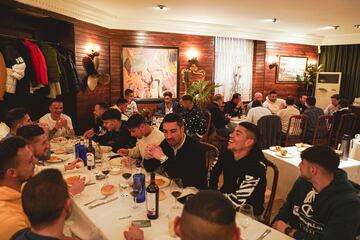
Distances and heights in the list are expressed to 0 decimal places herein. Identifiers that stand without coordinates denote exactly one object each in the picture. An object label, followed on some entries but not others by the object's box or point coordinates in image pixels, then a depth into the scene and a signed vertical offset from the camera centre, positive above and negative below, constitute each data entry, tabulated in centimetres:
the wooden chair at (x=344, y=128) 562 -92
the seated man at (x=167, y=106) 597 -61
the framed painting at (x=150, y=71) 634 +15
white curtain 750 +38
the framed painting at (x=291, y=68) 836 +41
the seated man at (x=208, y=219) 95 -49
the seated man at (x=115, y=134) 333 -72
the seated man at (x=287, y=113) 548 -63
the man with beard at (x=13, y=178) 141 -64
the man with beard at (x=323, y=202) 160 -74
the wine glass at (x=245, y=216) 157 -77
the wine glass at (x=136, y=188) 186 -74
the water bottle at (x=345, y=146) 329 -75
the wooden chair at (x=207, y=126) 500 -85
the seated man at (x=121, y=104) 509 -50
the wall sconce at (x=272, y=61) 806 +57
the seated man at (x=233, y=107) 651 -64
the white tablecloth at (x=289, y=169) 320 -102
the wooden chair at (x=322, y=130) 526 -92
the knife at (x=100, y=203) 183 -85
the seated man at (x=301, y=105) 739 -63
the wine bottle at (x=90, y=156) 253 -73
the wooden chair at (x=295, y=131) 518 -93
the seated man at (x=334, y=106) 682 -58
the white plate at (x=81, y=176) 223 -83
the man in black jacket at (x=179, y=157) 233 -67
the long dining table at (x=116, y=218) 153 -85
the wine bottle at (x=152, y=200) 161 -72
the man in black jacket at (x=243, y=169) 194 -67
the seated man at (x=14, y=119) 310 -51
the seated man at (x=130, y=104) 575 -58
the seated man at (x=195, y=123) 486 -77
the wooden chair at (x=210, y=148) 258 -66
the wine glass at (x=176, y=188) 193 -80
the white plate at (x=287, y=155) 341 -91
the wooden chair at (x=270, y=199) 203 -86
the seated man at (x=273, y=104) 671 -57
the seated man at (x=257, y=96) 674 -39
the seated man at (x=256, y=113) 514 -61
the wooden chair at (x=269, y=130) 472 -84
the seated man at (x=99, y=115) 426 -63
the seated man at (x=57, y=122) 402 -69
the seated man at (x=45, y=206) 120 -57
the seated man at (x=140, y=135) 286 -62
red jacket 388 +17
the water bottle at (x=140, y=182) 187 -72
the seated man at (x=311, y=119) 545 -72
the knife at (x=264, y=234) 149 -83
